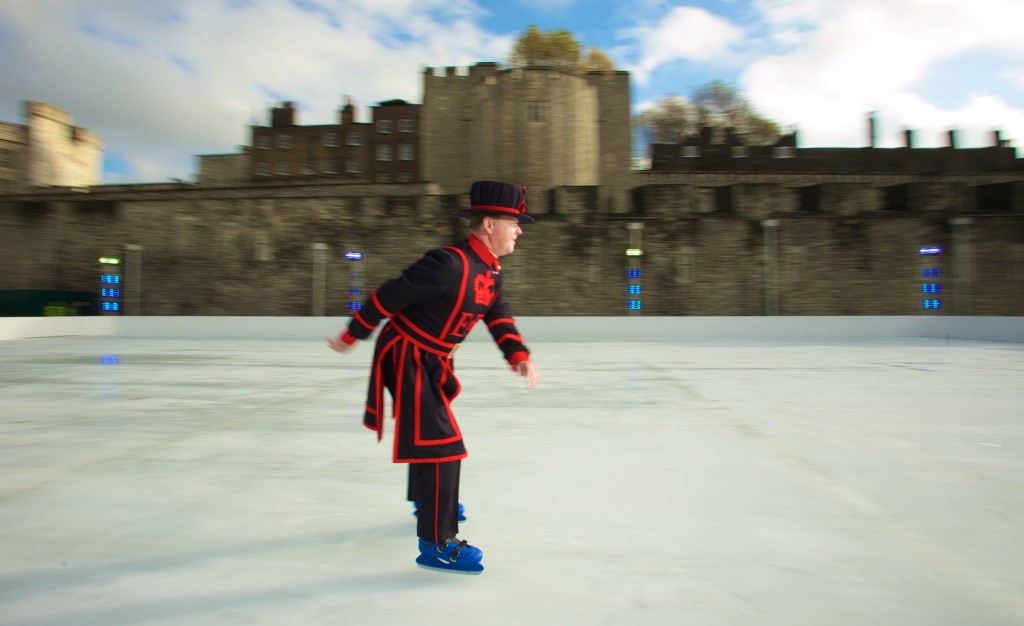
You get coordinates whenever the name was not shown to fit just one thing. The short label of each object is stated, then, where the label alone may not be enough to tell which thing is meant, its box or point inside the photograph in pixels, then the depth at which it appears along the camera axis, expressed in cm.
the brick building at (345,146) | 4619
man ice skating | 213
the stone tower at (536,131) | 3406
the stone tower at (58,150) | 3878
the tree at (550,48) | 4388
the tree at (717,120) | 4375
